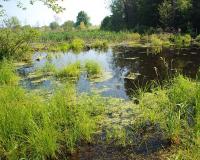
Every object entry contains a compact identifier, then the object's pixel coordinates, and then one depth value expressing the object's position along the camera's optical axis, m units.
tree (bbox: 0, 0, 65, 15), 5.98
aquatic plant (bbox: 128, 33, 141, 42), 16.10
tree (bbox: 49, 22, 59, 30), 40.43
